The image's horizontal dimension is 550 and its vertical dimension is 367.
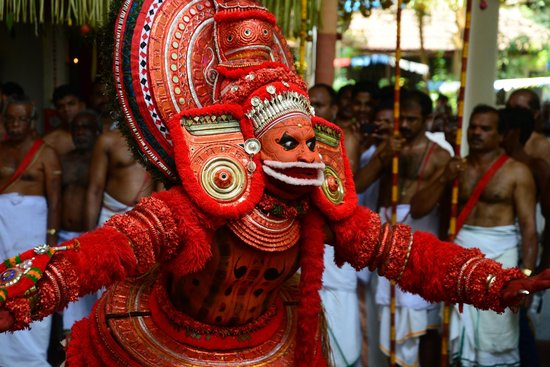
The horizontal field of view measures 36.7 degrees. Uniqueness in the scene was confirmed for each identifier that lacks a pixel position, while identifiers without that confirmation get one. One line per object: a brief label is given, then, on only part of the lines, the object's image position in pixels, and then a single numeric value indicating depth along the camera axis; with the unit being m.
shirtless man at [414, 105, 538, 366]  5.55
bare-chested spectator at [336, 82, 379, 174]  6.00
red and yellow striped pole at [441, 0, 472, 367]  4.59
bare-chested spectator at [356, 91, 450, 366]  5.76
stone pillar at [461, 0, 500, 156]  8.07
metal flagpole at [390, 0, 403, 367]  4.82
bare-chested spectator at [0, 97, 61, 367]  5.88
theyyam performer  2.97
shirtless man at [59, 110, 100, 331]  6.11
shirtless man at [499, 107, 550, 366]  5.91
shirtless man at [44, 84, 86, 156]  6.62
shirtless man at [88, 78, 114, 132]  6.42
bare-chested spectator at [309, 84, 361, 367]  5.86
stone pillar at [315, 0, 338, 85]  5.88
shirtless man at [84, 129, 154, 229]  5.94
